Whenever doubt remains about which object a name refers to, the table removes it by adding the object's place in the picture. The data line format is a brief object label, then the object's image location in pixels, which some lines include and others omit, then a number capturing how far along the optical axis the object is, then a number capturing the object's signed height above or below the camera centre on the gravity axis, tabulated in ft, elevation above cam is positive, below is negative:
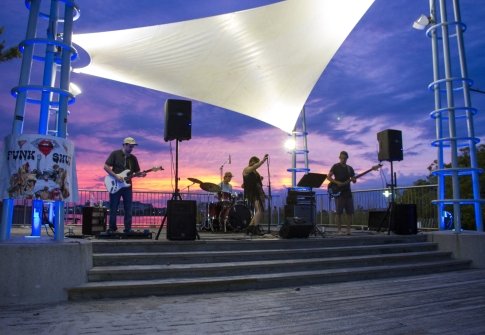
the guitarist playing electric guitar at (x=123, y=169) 23.97 +3.15
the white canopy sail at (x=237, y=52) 31.48 +14.52
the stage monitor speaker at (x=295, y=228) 24.25 -0.39
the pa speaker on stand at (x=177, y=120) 23.02 +5.81
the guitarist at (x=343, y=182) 29.40 +2.87
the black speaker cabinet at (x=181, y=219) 21.06 +0.15
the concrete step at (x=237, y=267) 16.37 -2.06
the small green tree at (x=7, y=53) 38.52 +16.17
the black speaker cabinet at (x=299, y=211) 31.71 +0.84
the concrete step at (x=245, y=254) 17.87 -1.61
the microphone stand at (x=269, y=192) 27.05 +2.03
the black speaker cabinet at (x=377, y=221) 31.50 +0.04
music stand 27.55 +2.84
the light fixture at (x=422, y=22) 25.89 +12.79
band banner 14.21 +1.91
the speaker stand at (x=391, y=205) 28.13 +1.14
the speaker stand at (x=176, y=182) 21.75 +2.16
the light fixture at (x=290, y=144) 42.66 +8.22
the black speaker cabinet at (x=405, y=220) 27.50 +0.10
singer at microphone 27.89 +2.13
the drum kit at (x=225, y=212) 30.86 +0.81
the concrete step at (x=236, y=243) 18.90 -1.15
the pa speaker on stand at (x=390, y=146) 28.76 +5.40
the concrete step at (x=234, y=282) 15.08 -2.52
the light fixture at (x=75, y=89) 32.89 +10.86
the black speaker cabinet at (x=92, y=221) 28.91 +0.07
